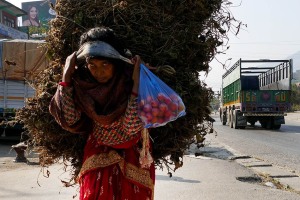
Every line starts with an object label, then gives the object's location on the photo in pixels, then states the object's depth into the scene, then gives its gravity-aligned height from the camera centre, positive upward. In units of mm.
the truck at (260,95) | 17078 +984
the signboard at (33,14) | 46438 +12294
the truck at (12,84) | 10136 +872
